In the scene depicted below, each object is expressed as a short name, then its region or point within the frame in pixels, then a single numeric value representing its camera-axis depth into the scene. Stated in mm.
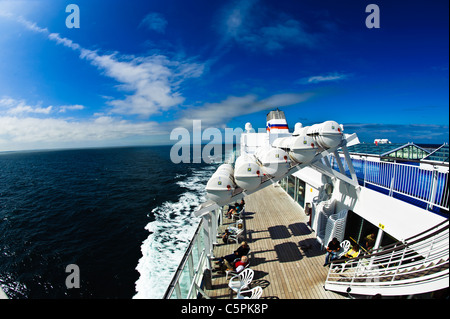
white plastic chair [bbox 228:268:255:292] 5590
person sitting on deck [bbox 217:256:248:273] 6111
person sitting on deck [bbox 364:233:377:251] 7344
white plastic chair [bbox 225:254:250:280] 6069
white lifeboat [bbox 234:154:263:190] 6703
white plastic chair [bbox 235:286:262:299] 5262
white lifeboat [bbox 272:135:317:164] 7223
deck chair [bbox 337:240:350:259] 6793
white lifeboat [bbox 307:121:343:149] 7285
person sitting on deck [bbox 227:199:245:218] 11042
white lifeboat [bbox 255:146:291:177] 7082
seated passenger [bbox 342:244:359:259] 6770
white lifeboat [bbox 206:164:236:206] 6488
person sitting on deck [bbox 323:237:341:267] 6793
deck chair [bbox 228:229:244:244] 8655
